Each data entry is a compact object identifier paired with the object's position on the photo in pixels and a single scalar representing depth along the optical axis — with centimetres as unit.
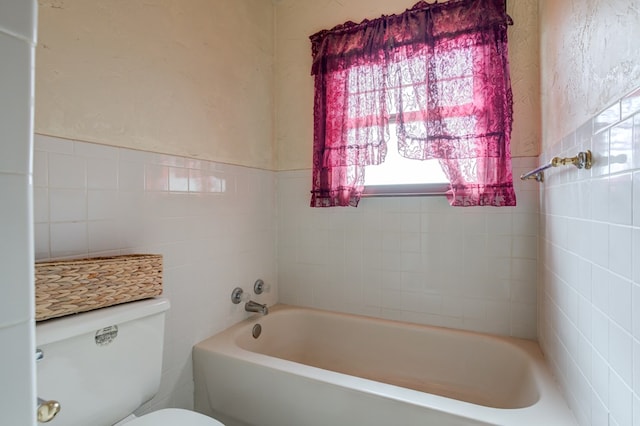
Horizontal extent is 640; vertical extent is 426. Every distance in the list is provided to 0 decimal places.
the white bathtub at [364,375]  111
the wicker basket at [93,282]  89
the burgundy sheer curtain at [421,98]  158
